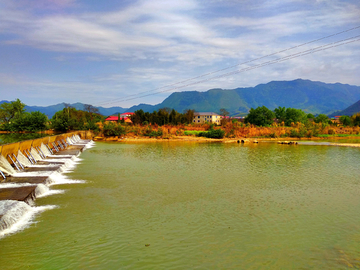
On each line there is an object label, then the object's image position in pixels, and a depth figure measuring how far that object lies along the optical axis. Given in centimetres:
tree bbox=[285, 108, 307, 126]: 9209
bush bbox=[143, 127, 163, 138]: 4216
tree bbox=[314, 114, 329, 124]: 8988
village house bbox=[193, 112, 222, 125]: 14025
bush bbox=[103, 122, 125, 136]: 4140
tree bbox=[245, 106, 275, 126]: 7516
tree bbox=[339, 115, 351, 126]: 7720
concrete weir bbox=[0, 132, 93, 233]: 779
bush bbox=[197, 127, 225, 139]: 4219
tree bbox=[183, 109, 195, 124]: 7938
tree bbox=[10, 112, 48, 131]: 5325
